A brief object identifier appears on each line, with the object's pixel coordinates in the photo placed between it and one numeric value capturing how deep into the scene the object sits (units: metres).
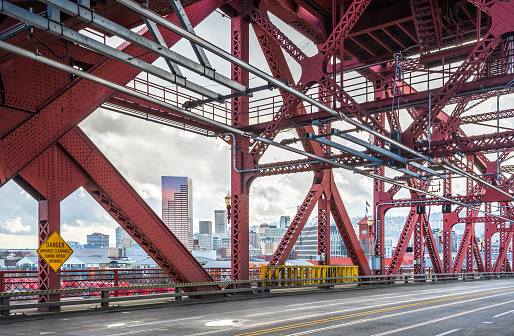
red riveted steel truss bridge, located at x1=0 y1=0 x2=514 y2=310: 11.38
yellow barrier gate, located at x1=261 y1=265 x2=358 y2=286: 27.03
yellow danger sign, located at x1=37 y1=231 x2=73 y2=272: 16.45
